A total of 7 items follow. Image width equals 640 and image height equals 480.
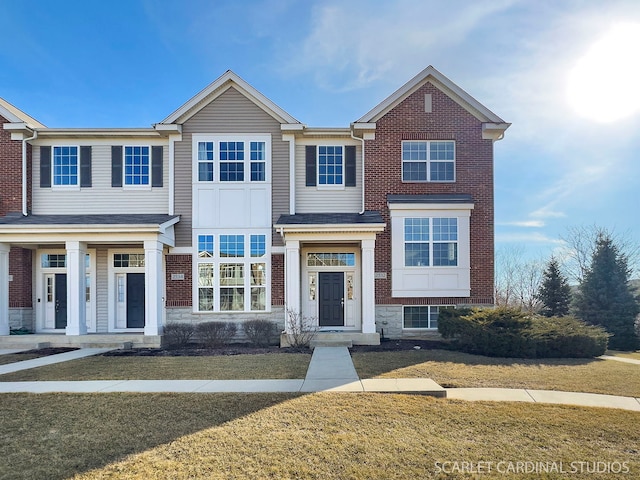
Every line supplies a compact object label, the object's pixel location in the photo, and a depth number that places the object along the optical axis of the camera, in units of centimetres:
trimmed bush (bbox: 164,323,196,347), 1373
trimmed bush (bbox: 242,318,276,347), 1368
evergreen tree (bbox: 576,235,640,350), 1752
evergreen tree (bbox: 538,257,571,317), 1925
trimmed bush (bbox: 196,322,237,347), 1359
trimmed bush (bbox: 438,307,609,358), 1103
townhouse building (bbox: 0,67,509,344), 1459
